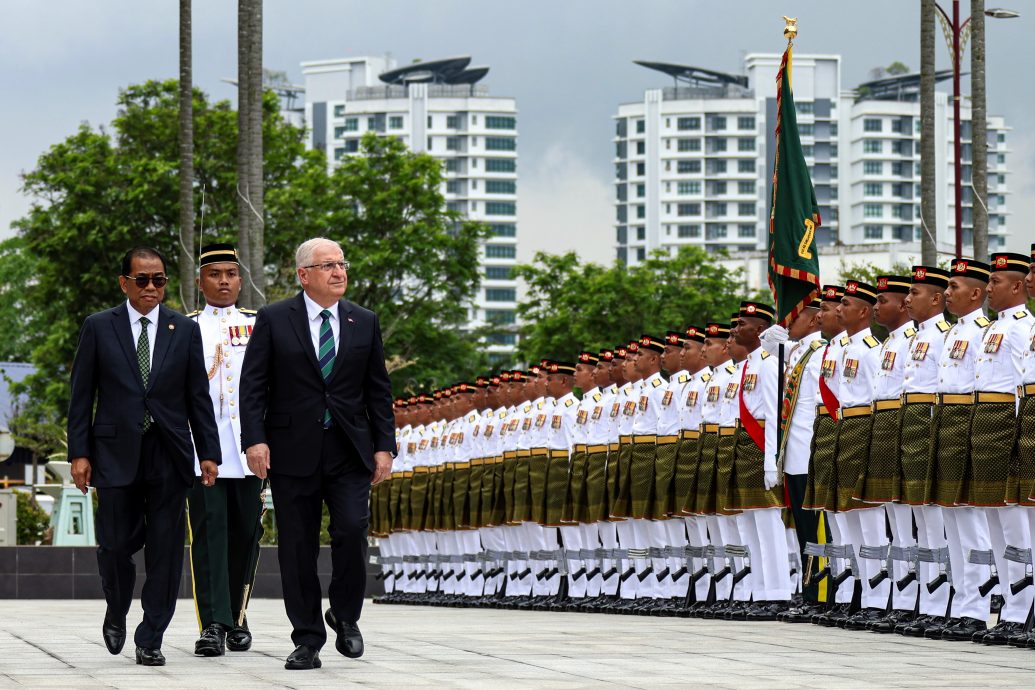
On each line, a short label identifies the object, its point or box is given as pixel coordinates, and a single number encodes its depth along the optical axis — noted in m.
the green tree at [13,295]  87.88
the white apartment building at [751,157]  178.50
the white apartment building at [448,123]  177.88
